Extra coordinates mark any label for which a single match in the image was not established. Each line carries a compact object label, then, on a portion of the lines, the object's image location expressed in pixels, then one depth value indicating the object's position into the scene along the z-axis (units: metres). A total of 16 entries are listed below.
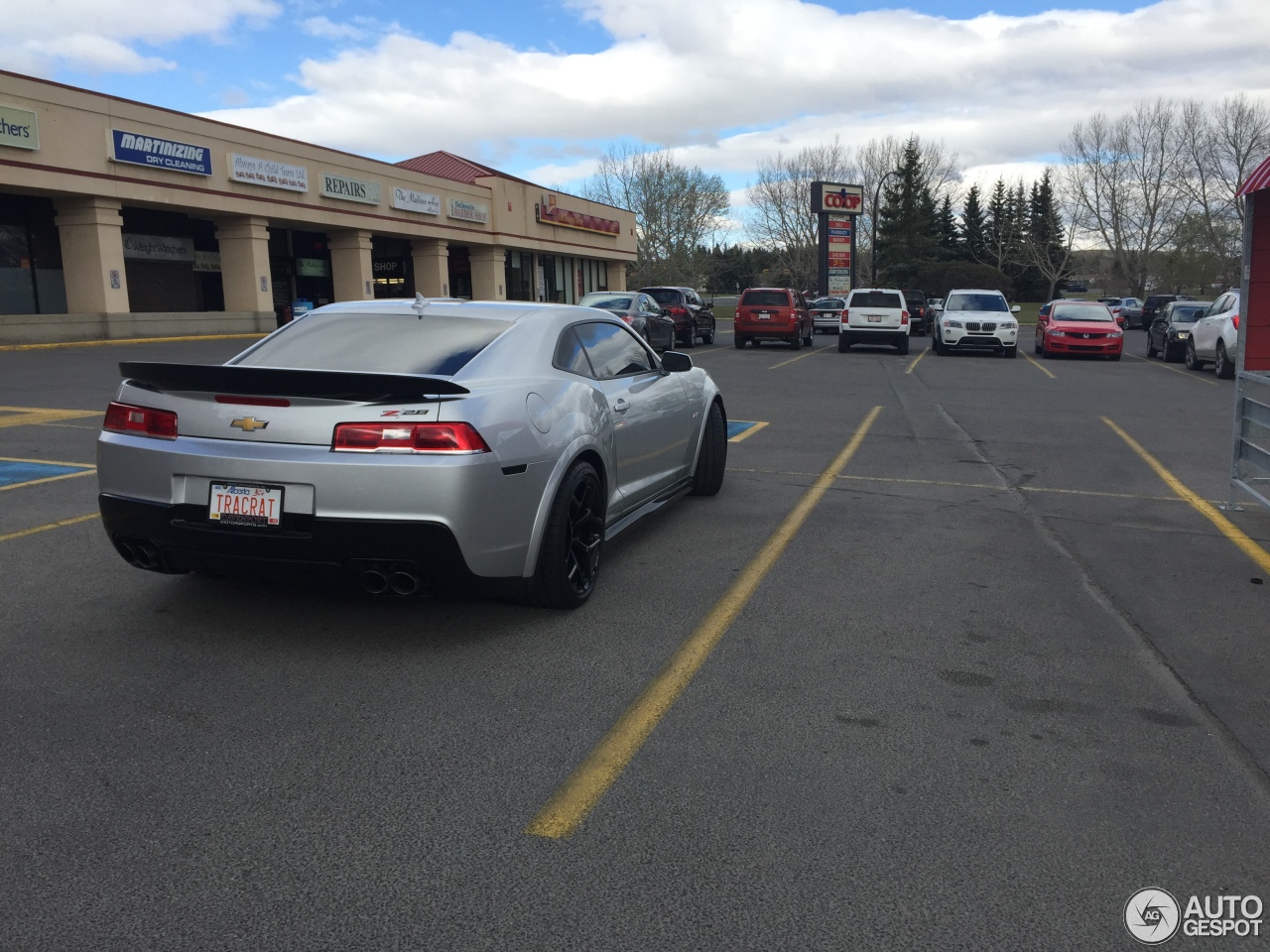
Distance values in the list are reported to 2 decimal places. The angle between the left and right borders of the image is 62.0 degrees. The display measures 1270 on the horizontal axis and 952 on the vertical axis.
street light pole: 81.81
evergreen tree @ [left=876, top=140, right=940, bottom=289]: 82.44
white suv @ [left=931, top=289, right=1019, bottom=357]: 26.83
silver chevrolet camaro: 4.26
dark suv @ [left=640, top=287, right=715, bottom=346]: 30.92
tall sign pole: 59.62
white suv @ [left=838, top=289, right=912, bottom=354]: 28.09
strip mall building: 24.86
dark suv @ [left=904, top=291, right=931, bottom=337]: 43.28
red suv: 29.73
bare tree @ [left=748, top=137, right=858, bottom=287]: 85.31
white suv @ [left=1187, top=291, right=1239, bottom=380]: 20.58
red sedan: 26.12
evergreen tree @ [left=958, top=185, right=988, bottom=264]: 90.81
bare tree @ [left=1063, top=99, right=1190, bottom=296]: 74.44
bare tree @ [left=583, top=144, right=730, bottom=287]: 77.69
